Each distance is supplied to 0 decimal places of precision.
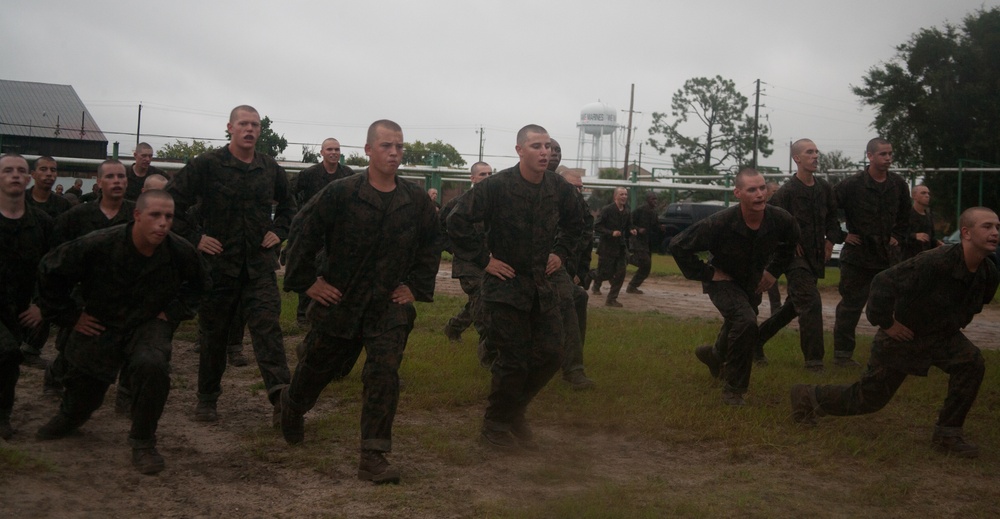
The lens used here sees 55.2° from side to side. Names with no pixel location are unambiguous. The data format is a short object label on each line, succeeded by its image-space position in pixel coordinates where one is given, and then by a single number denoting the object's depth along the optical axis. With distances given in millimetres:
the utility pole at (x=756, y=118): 55312
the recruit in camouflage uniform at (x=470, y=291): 7593
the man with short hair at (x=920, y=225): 12102
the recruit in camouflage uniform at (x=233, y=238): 7191
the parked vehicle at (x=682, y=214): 30656
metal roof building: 50500
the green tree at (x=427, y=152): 47216
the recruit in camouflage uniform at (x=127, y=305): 5875
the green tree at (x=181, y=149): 38594
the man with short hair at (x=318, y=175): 11195
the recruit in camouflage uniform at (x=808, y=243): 9367
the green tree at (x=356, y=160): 34156
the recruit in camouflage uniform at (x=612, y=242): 16328
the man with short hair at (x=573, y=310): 8055
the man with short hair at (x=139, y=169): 10945
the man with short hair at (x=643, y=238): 17609
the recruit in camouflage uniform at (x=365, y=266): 5781
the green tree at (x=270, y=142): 33031
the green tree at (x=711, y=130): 60031
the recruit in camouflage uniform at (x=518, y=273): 6535
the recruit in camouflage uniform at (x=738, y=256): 7832
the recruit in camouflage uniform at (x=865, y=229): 9883
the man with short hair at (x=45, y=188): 10109
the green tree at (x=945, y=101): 29672
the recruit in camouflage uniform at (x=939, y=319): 6402
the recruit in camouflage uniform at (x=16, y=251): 6664
